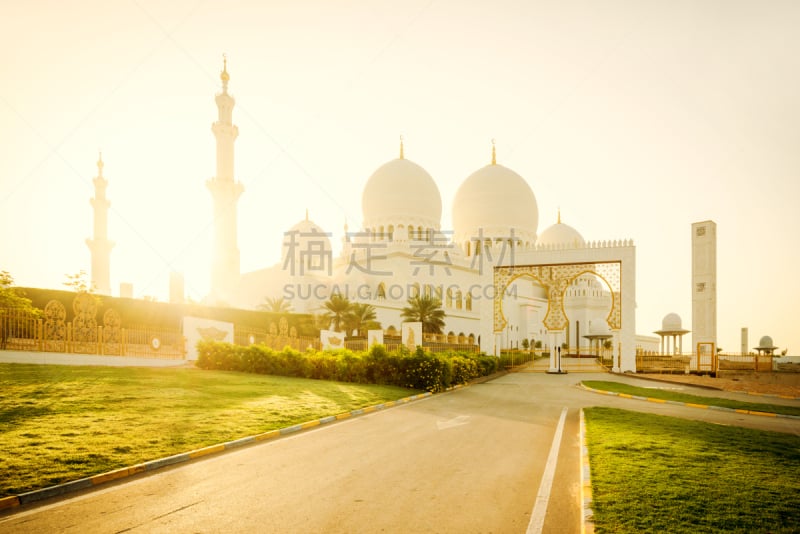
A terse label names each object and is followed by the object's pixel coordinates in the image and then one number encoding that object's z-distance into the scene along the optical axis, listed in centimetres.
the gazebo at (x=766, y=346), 4620
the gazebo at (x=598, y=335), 5355
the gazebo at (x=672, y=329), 4850
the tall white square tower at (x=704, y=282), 2989
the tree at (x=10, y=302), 1652
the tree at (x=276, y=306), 4034
